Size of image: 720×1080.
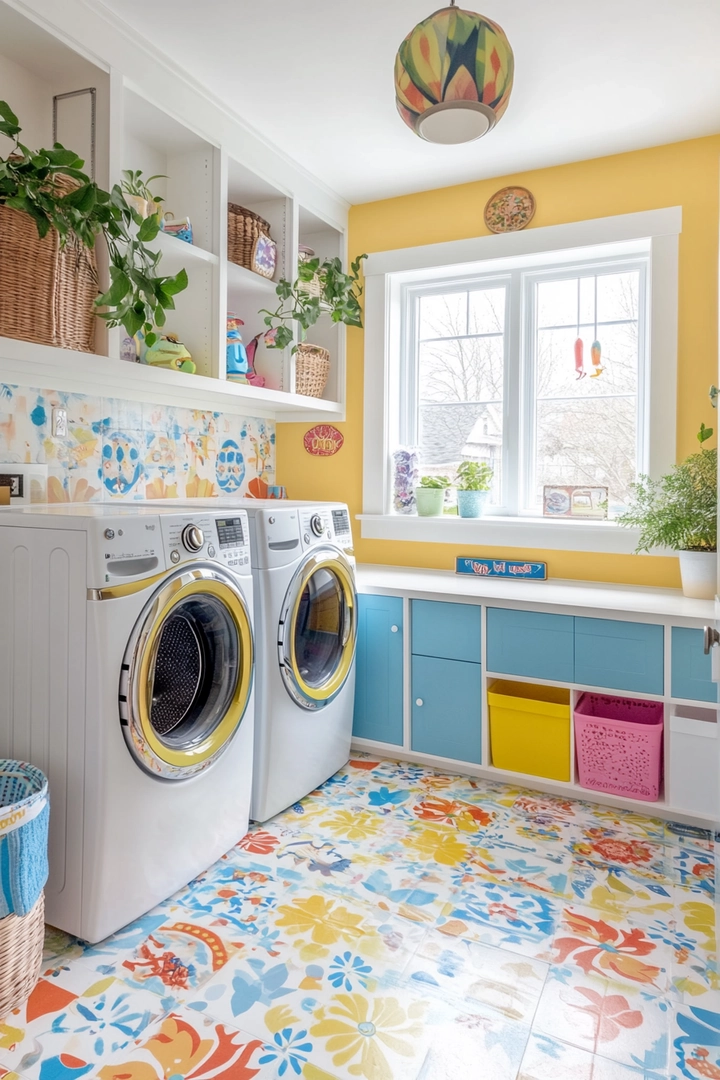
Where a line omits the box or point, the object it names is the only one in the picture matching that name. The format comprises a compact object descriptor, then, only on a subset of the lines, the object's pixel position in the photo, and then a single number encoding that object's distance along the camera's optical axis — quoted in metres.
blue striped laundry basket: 1.48
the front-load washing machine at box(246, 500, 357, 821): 2.29
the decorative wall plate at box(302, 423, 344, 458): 3.50
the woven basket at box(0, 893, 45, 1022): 1.48
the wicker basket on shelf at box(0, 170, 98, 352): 1.83
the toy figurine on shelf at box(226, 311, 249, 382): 2.77
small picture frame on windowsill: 3.03
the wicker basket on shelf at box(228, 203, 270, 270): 2.79
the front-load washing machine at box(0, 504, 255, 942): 1.68
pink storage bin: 2.42
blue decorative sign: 2.98
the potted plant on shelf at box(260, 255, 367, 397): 2.99
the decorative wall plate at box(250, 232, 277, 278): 2.85
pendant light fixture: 1.58
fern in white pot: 2.53
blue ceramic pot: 3.18
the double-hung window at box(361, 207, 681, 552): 2.88
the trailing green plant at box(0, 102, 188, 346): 1.73
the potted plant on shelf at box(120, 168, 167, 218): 2.12
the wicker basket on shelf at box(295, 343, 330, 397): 3.16
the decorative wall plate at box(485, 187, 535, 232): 3.02
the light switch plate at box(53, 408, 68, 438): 2.33
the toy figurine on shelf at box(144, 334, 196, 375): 2.47
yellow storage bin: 2.57
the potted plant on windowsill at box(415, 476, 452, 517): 3.30
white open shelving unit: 2.05
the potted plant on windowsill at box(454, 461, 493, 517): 3.19
